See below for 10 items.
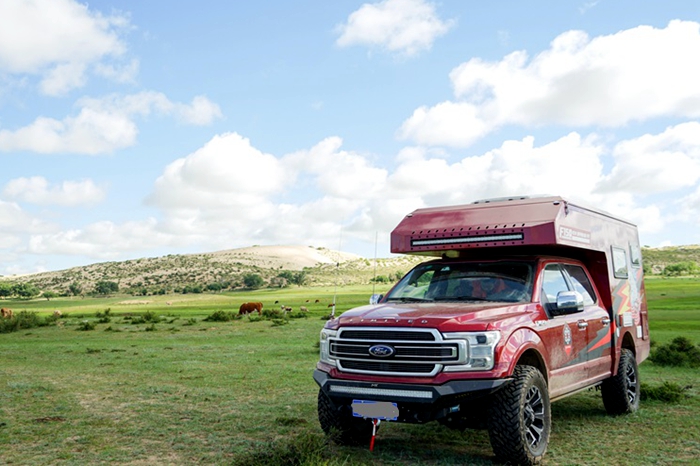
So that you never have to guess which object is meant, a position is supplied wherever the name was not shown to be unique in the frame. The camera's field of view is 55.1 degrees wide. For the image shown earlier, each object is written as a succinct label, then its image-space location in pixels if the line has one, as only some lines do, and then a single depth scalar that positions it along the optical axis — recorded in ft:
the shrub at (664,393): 37.08
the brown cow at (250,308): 149.48
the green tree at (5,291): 396.37
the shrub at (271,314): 139.95
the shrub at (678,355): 54.08
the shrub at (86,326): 112.88
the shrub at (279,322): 115.63
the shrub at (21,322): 113.60
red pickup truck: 22.53
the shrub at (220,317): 136.67
